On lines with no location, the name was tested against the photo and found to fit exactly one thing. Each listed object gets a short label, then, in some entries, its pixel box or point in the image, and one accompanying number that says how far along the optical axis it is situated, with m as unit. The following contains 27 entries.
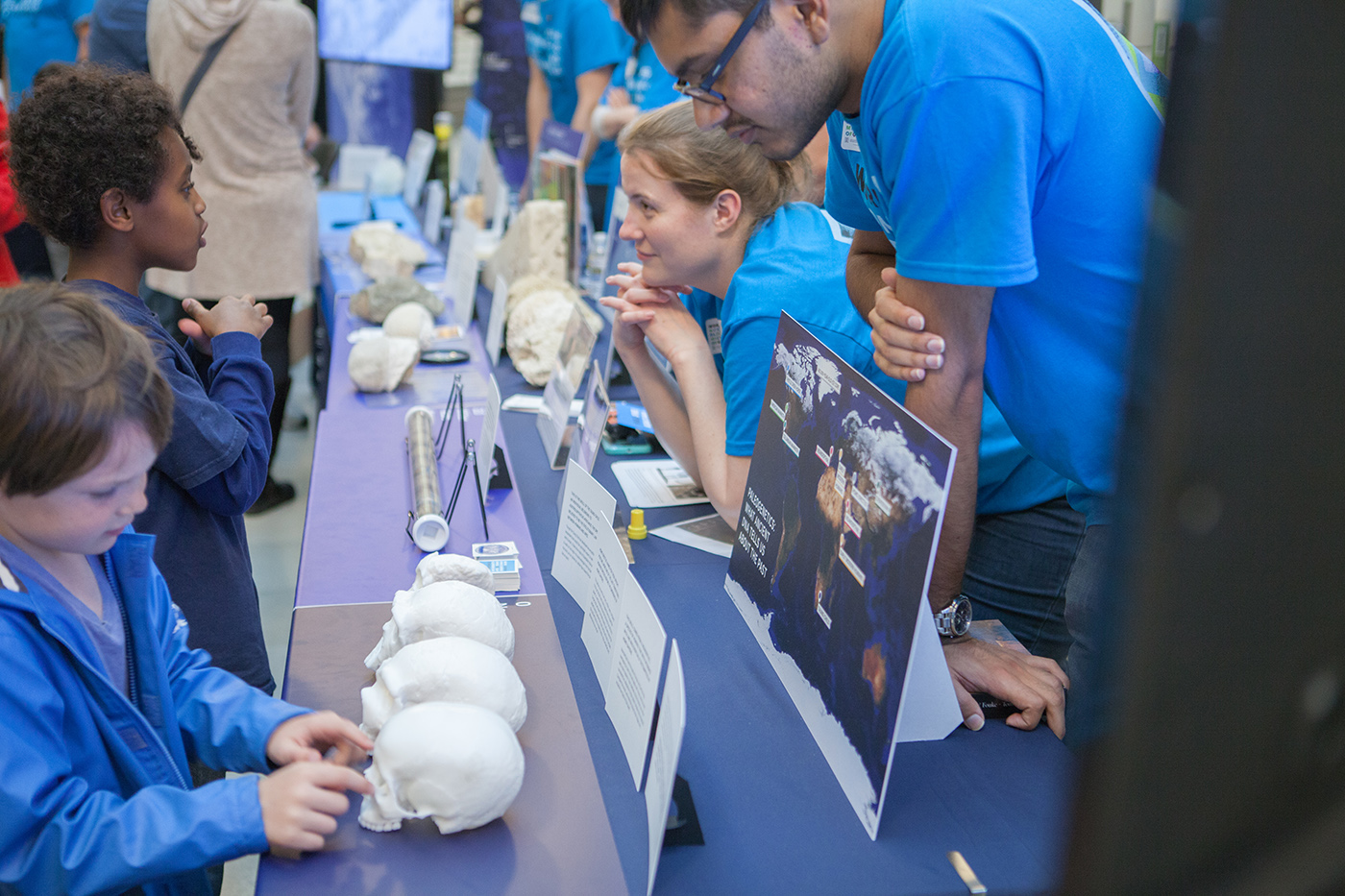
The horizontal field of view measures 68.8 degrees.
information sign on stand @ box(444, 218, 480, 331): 2.92
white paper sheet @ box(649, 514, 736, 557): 1.64
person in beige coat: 2.99
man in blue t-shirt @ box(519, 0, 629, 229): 3.96
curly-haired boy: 1.42
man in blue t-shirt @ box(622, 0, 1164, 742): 1.03
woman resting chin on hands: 1.64
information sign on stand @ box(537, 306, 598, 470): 1.95
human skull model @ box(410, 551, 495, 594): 1.29
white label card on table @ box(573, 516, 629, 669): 1.16
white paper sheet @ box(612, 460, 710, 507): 1.83
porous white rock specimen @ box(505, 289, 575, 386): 2.45
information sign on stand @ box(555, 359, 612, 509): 1.65
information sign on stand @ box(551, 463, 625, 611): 1.31
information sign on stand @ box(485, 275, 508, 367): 2.56
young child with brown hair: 0.86
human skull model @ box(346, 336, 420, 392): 2.32
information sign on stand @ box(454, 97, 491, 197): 4.00
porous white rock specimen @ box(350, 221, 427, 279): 3.44
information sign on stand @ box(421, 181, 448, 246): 4.00
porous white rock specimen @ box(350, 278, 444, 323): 2.89
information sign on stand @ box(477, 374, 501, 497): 1.72
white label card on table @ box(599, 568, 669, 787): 1.00
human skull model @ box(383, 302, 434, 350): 2.65
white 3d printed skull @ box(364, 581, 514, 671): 1.17
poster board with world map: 0.93
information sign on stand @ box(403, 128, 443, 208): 4.72
